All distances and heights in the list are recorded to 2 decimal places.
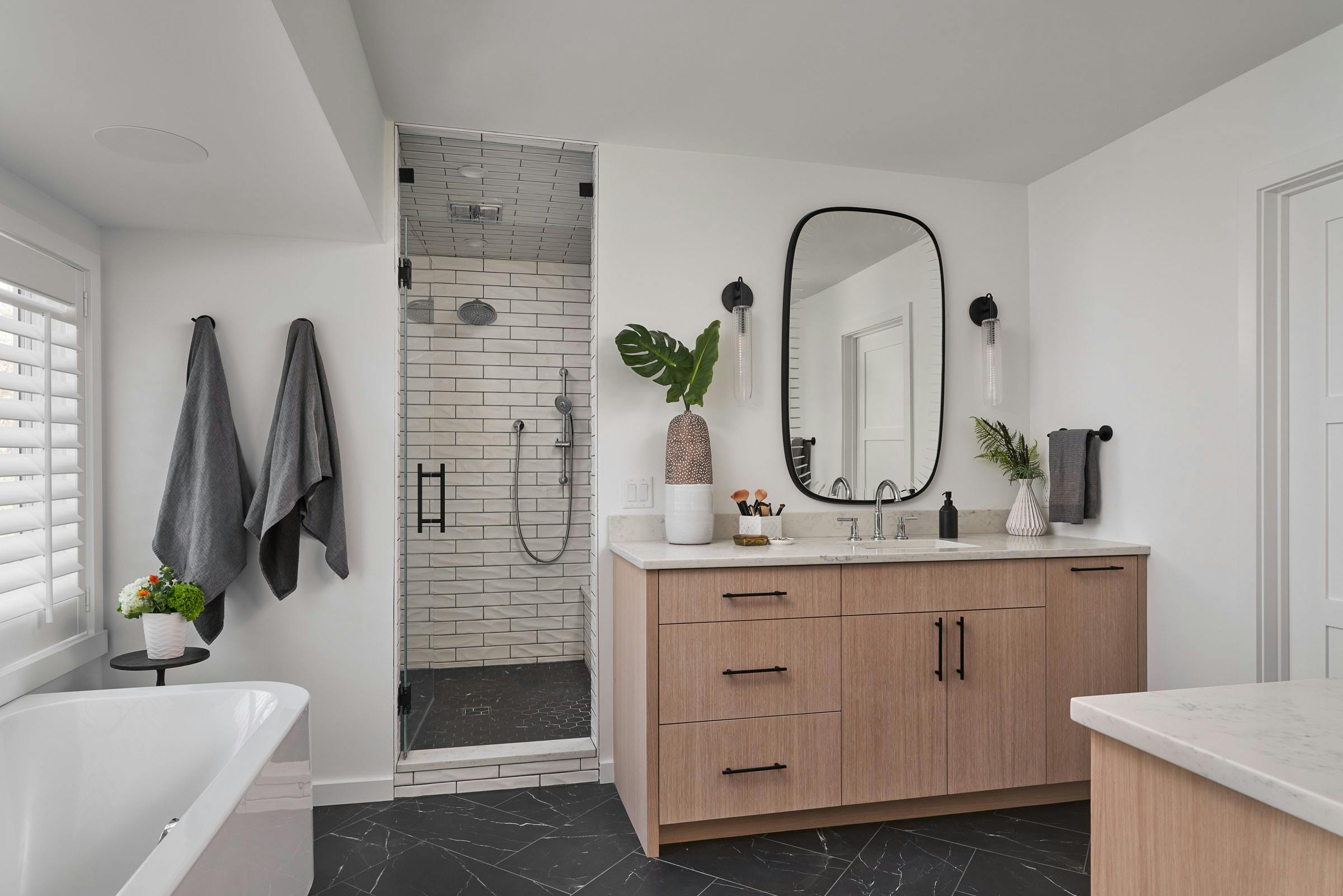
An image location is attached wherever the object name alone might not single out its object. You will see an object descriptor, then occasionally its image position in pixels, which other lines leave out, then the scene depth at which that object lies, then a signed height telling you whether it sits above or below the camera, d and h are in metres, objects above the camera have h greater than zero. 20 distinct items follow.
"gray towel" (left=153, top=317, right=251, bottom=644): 2.47 -0.14
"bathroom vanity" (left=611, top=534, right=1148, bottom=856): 2.36 -0.72
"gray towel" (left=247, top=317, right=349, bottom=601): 2.52 -0.07
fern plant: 3.23 +0.00
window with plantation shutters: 2.02 +0.00
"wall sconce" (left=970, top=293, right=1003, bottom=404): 3.25 +0.43
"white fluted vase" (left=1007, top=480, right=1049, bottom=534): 3.12 -0.26
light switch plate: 2.94 -0.15
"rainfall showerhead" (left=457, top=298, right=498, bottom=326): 4.14 +0.75
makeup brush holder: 2.82 -0.27
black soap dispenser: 3.13 -0.28
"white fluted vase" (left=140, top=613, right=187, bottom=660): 2.28 -0.53
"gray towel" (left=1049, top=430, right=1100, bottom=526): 3.01 -0.11
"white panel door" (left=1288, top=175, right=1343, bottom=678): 2.27 +0.05
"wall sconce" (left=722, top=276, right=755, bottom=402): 2.98 +0.50
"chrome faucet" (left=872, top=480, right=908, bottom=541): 3.02 -0.24
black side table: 2.25 -0.61
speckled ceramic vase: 2.71 -0.12
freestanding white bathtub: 1.67 -0.78
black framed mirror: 3.11 +0.40
